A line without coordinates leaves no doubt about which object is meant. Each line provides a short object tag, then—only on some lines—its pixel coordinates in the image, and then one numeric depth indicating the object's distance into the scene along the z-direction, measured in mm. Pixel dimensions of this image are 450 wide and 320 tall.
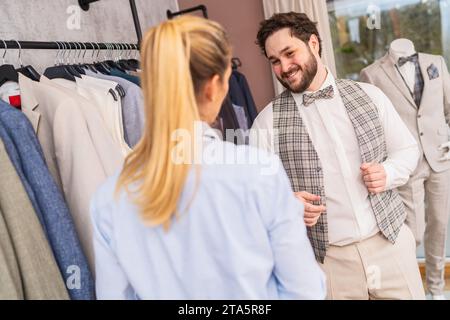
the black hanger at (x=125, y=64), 1588
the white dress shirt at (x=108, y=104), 1224
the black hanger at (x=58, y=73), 1279
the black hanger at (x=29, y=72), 1176
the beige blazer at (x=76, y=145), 1023
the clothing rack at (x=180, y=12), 2086
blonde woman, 641
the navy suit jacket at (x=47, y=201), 927
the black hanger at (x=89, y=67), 1403
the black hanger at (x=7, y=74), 1090
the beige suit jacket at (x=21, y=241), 841
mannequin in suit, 2088
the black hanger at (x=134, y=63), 1642
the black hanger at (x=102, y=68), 1467
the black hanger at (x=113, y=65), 1547
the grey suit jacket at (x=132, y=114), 1288
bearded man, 1271
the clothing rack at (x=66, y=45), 1161
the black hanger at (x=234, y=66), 2286
